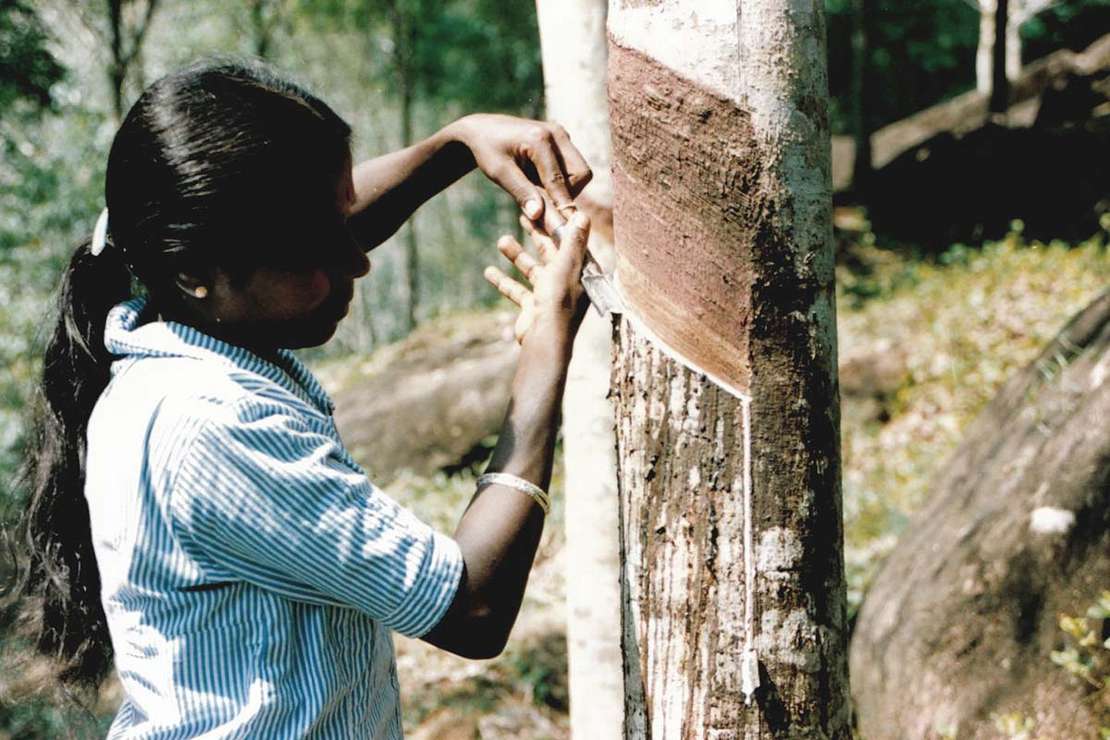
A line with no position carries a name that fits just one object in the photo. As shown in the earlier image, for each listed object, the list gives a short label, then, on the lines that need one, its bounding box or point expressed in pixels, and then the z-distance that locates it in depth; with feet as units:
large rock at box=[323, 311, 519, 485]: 23.59
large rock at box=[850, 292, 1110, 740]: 8.96
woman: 4.22
